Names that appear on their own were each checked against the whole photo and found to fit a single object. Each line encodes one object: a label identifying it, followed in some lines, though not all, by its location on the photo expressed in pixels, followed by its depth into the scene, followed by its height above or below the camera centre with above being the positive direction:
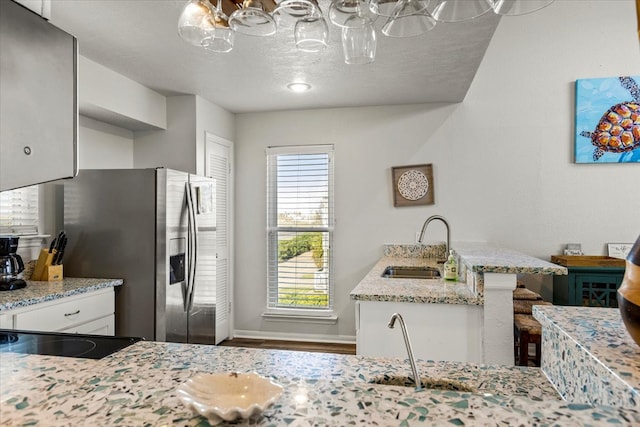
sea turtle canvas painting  3.56 +0.84
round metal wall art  3.90 +0.28
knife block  2.55 -0.37
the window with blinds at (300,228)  4.12 -0.16
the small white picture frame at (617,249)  3.55 -0.33
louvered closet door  3.94 -0.15
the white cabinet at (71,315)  1.96 -0.57
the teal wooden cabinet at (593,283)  3.24 -0.59
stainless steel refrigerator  2.67 -0.20
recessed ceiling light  3.31 +1.08
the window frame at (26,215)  2.56 -0.02
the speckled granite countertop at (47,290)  1.95 -0.44
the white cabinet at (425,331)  2.00 -0.62
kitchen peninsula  1.89 -0.52
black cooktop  1.10 -0.40
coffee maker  2.24 -0.31
